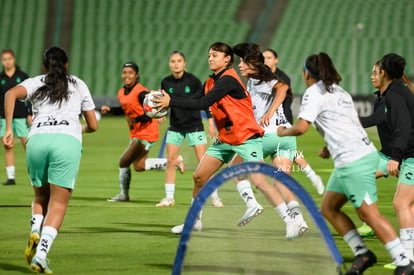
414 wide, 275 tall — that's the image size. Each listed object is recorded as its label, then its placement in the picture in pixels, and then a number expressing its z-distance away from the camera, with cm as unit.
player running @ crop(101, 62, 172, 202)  2617
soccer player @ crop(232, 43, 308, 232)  1748
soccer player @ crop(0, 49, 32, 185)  3155
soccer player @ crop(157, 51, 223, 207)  2516
